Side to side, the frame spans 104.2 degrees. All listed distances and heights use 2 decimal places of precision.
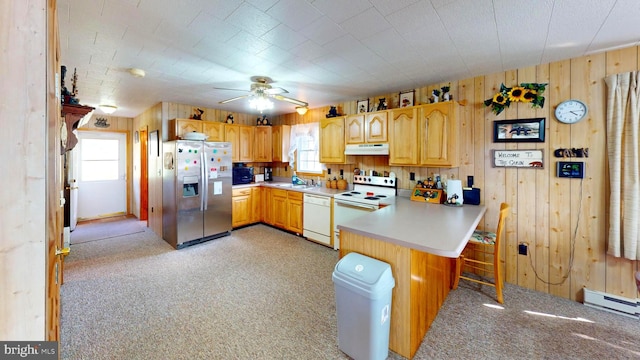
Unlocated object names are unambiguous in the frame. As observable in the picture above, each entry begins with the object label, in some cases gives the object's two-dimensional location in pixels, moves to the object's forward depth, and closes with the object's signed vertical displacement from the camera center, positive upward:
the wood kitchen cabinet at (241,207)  4.79 -0.61
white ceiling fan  3.06 +1.06
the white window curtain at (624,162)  2.18 +0.12
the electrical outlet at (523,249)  2.78 -0.82
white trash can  1.64 -0.89
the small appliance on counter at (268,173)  5.79 +0.07
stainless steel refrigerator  3.95 -0.25
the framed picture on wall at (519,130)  2.64 +0.50
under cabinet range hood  3.50 +0.39
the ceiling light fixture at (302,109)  3.78 +1.02
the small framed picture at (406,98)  3.47 +1.09
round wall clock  2.43 +0.64
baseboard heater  2.27 -1.20
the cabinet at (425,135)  2.93 +0.51
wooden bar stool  2.42 -0.69
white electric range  3.46 -0.32
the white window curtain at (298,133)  4.93 +0.87
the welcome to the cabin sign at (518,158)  2.67 +0.19
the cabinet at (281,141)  5.24 +0.73
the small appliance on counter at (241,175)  5.12 +0.02
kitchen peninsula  1.73 -0.57
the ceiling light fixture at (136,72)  2.78 +1.18
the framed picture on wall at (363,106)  3.96 +1.11
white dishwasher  4.02 -0.71
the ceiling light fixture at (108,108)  4.43 +1.24
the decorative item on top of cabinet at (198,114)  4.57 +1.16
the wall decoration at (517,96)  2.61 +0.86
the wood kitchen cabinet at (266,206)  5.07 -0.62
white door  5.55 +0.05
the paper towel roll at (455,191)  3.01 -0.19
